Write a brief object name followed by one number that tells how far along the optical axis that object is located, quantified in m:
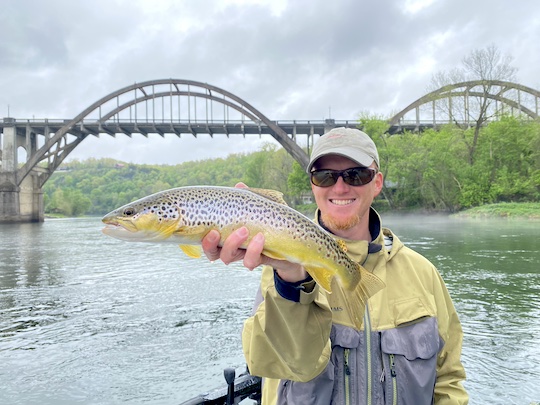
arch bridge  53.19
